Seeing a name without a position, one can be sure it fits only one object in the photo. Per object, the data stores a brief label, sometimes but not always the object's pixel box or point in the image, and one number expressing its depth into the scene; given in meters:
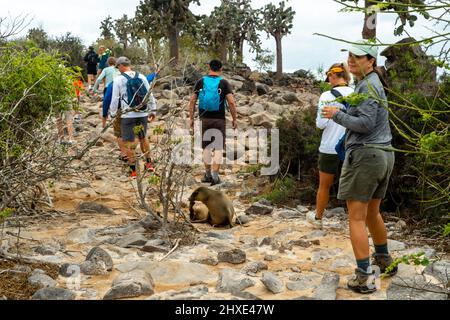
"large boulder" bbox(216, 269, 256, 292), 4.34
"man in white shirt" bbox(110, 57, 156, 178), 8.21
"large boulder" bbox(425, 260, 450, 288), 4.58
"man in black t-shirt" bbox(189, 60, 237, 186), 8.27
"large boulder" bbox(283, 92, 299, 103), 18.92
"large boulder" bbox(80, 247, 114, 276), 4.71
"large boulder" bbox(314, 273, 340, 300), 4.20
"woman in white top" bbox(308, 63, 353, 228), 5.61
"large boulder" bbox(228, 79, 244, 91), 21.05
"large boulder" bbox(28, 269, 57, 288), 4.32
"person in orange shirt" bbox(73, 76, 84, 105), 7.37
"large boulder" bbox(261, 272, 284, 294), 4.37
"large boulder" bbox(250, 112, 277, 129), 14.05
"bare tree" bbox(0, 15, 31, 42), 6.10
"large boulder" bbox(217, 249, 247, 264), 5.09
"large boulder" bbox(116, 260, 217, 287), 4.54
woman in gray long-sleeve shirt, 4.18
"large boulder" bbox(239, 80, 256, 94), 21.22
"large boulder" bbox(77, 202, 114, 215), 6.88
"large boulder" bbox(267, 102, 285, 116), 16.14
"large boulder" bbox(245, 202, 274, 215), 7.28
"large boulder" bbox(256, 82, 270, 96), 21.34
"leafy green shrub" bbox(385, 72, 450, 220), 6.20
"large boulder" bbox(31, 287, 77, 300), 4.06
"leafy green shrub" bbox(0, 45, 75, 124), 6.31
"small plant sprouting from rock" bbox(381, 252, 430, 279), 3.08
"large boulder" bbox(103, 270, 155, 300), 4.15
